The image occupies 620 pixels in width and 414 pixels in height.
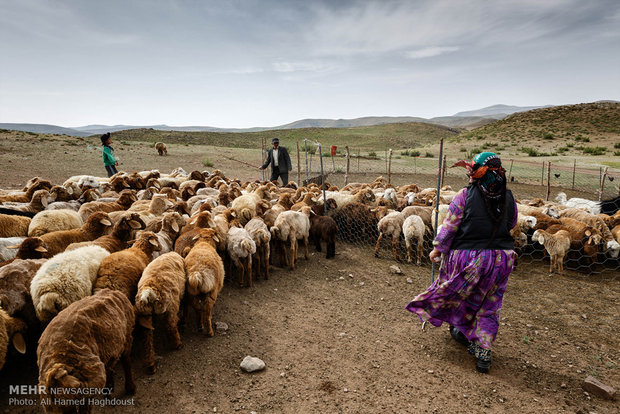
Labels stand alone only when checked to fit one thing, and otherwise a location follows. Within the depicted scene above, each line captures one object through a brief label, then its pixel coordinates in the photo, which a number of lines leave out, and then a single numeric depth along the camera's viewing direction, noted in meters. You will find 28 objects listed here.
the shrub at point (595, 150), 28.05
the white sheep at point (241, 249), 5.69
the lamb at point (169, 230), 5.74
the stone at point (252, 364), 3.88
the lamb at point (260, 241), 6.19
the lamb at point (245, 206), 7.65
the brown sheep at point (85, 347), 2.49
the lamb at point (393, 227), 7.67
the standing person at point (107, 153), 10.70
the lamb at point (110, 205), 7.03
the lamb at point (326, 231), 7.64
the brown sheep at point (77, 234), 5.09
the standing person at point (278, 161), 12.99
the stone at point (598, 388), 3.46
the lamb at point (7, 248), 4.78
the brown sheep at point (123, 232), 5.14
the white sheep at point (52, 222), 5.85
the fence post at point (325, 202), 9.08
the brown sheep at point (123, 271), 3.88
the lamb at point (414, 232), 7.18
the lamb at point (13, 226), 5.71
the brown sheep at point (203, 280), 4.21
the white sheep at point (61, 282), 3.42
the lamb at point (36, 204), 7.19
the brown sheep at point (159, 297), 3.56
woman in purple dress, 3.64
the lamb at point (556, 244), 6.79
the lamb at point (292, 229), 6.80
